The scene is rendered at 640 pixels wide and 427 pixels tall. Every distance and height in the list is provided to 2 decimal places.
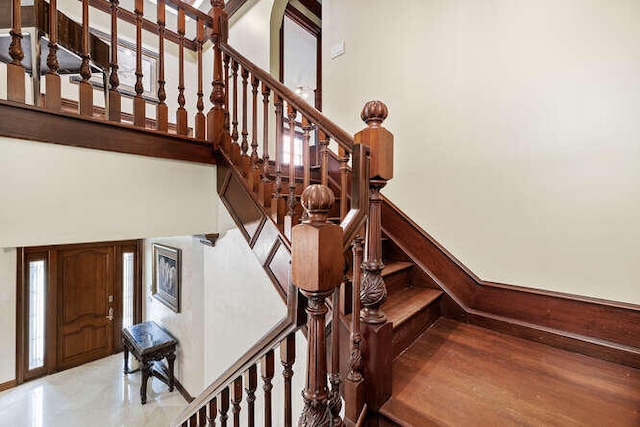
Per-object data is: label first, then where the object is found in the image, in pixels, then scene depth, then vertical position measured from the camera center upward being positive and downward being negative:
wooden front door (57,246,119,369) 4.10 -1.38
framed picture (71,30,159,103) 3.83 +1.96
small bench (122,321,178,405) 3.35 -1.62
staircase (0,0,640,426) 0.95 -0.43
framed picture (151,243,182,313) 3.38 -0.81
